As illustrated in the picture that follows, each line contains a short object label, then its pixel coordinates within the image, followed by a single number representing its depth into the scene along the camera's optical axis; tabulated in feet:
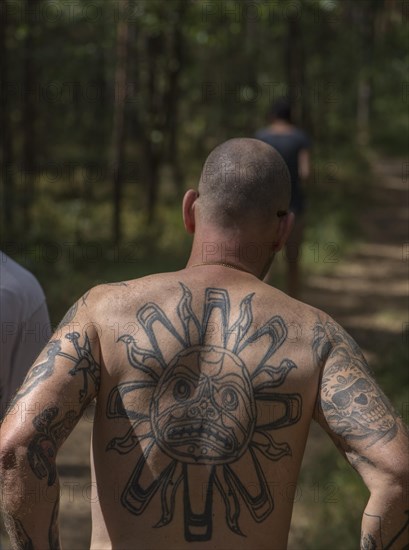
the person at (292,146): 27.63
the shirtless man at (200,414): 8.18
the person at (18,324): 10.85
